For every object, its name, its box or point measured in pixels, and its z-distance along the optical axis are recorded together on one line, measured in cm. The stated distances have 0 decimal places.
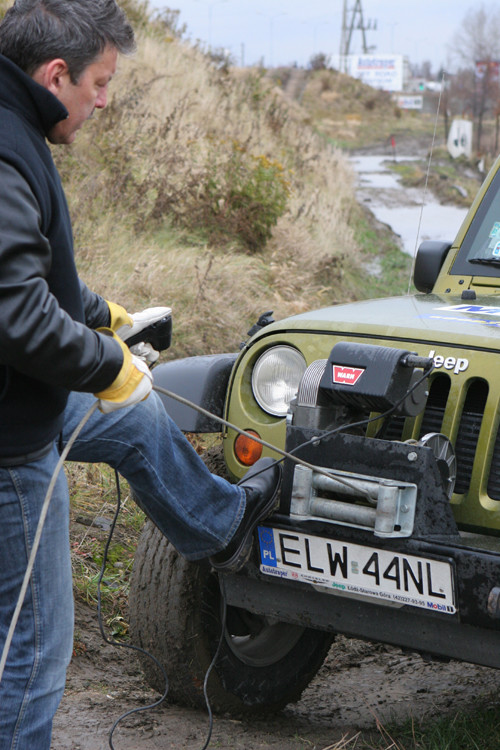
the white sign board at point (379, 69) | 7194
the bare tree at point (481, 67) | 4581
